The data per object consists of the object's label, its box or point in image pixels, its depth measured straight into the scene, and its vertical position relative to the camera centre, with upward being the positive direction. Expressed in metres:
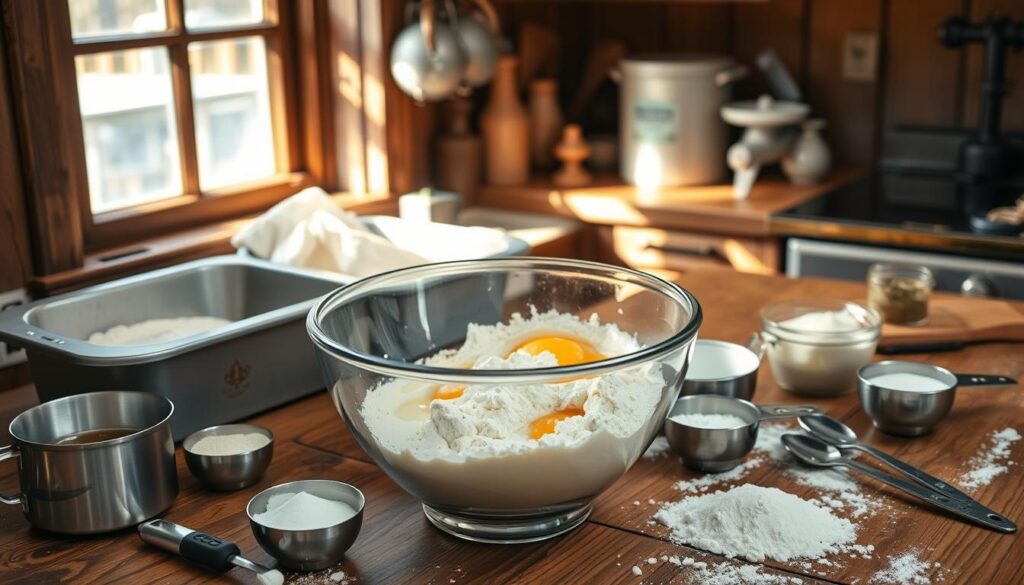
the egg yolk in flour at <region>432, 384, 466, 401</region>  1.14 -0.35
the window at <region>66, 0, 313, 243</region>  2.23 -0.14
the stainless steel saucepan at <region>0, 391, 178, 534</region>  1.13 -0.42
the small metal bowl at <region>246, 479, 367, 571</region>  1.07 -0.46
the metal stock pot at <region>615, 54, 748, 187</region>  2.86 -0.22
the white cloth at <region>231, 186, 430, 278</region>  1.86 -0.33
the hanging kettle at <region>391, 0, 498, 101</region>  2.48 -0.05
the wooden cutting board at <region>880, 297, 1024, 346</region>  1.66 -0.44
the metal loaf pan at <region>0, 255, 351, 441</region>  1.35 -0.38
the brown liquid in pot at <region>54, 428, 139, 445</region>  1.23 -0.41
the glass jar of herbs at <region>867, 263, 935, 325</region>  1.71 -0.39
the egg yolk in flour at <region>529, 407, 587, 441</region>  1.11 -0.37
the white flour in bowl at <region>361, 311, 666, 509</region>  1.08 -0.38
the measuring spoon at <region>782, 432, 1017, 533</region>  1.16 -0.48
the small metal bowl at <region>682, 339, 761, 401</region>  1.41 -0.43
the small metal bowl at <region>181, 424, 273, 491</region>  1.25 -0.46
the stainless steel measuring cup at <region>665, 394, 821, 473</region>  1.27 -0.45
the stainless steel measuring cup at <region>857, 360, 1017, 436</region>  1.36 -0.44
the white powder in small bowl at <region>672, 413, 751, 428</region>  1.31 -0.44
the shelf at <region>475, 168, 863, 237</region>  2.64 -0.41
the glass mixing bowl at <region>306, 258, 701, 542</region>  1.07 -0.37
